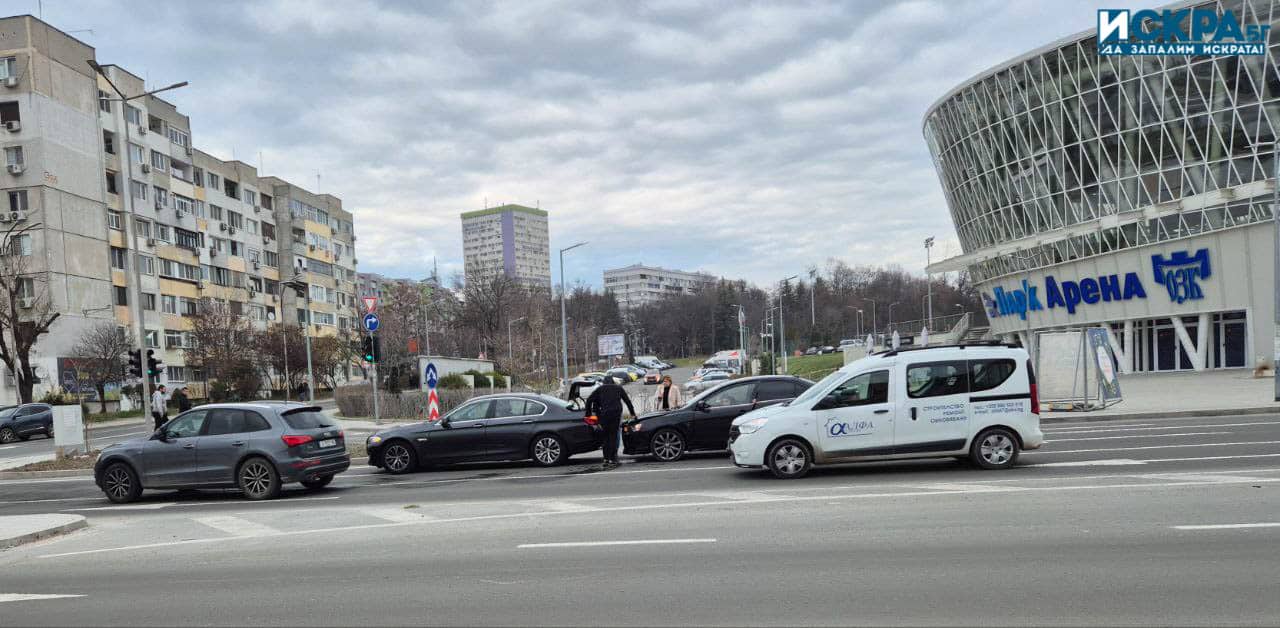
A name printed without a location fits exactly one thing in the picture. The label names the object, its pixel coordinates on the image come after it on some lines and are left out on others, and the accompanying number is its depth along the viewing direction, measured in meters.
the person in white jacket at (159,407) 24.06
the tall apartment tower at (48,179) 50.88
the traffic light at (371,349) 23.95
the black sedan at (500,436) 16.16
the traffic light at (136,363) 24.39
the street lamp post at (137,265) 23.19
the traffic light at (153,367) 24.11
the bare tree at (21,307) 44.75
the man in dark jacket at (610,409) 15.04
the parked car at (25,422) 34.41
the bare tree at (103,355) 46.75
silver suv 13.48
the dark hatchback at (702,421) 15.84
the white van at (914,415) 12.24
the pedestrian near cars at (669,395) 18.73
